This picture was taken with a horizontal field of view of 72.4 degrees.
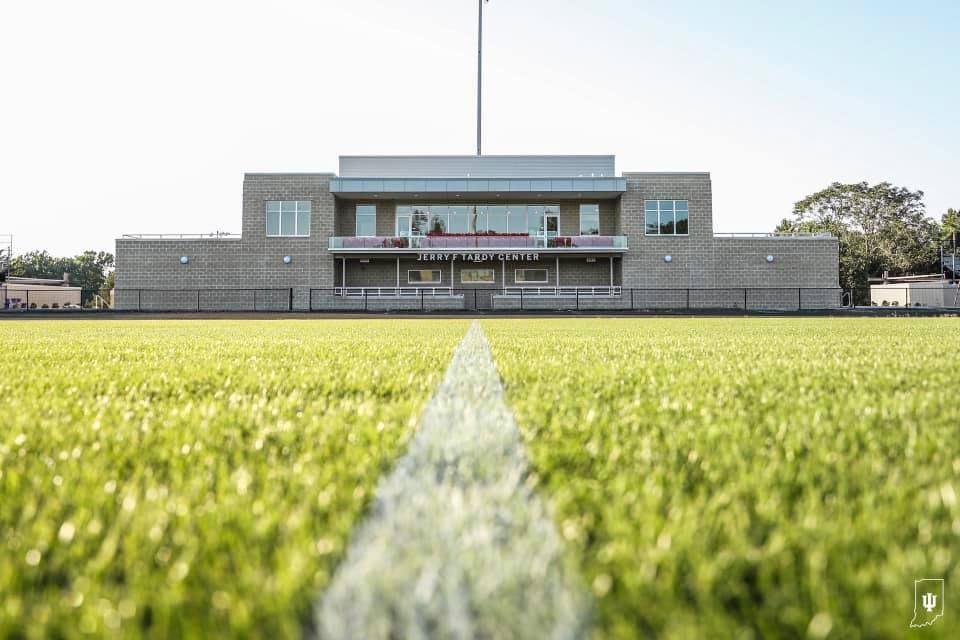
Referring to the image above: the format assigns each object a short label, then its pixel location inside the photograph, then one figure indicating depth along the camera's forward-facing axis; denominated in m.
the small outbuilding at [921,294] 43.69
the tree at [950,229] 64.38
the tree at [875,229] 62.09
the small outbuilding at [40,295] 52.12
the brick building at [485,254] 34.56
